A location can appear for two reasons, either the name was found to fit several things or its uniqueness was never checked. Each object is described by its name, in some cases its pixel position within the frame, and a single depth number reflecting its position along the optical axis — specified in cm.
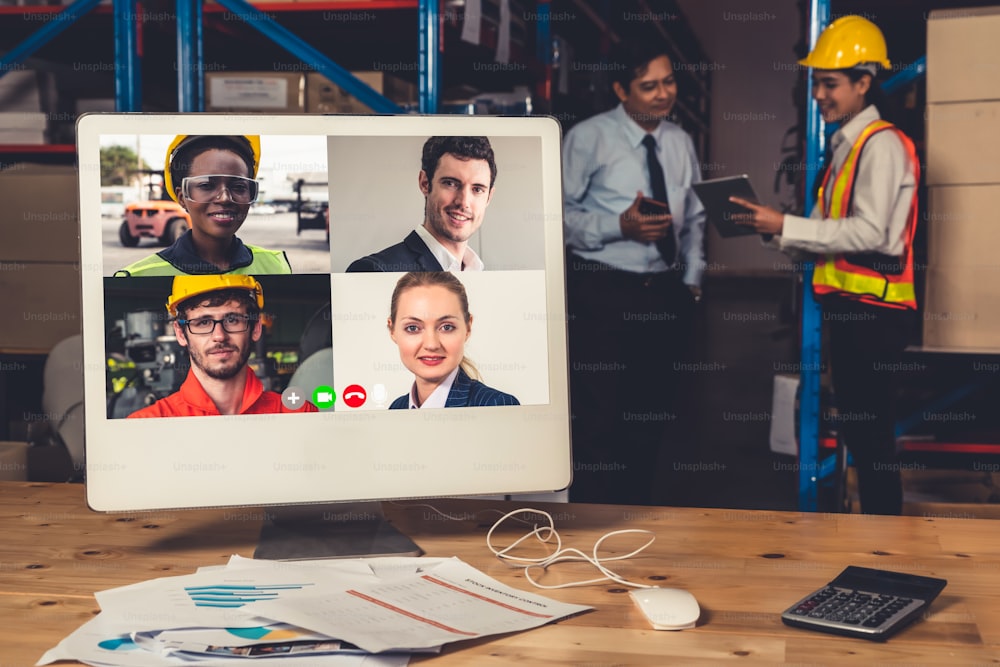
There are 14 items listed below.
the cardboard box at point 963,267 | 294
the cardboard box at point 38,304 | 323
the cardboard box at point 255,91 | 323
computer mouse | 96
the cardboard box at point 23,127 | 341
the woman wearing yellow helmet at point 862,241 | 273
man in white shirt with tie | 322
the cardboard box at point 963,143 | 289
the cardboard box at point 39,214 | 314
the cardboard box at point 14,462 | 223
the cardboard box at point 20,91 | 345
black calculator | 95
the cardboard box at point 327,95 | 323
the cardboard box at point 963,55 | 284
